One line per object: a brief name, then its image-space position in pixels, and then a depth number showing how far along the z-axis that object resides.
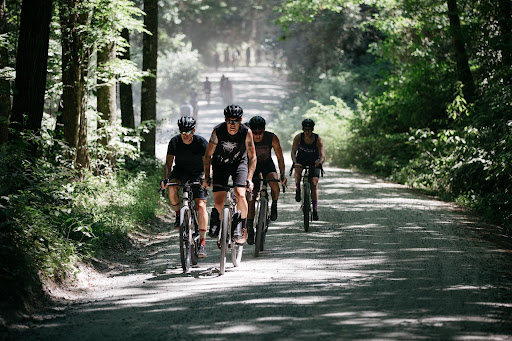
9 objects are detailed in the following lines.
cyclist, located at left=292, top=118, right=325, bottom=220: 24.69
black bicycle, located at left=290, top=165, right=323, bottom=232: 23.86
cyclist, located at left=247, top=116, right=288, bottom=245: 20.83
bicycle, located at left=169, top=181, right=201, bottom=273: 17.22
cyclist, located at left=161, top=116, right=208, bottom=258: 18.30
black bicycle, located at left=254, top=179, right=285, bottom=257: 19.53
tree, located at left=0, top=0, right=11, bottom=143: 24.39
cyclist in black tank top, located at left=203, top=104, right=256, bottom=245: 17.51
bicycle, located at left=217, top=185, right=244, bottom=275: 17.09
